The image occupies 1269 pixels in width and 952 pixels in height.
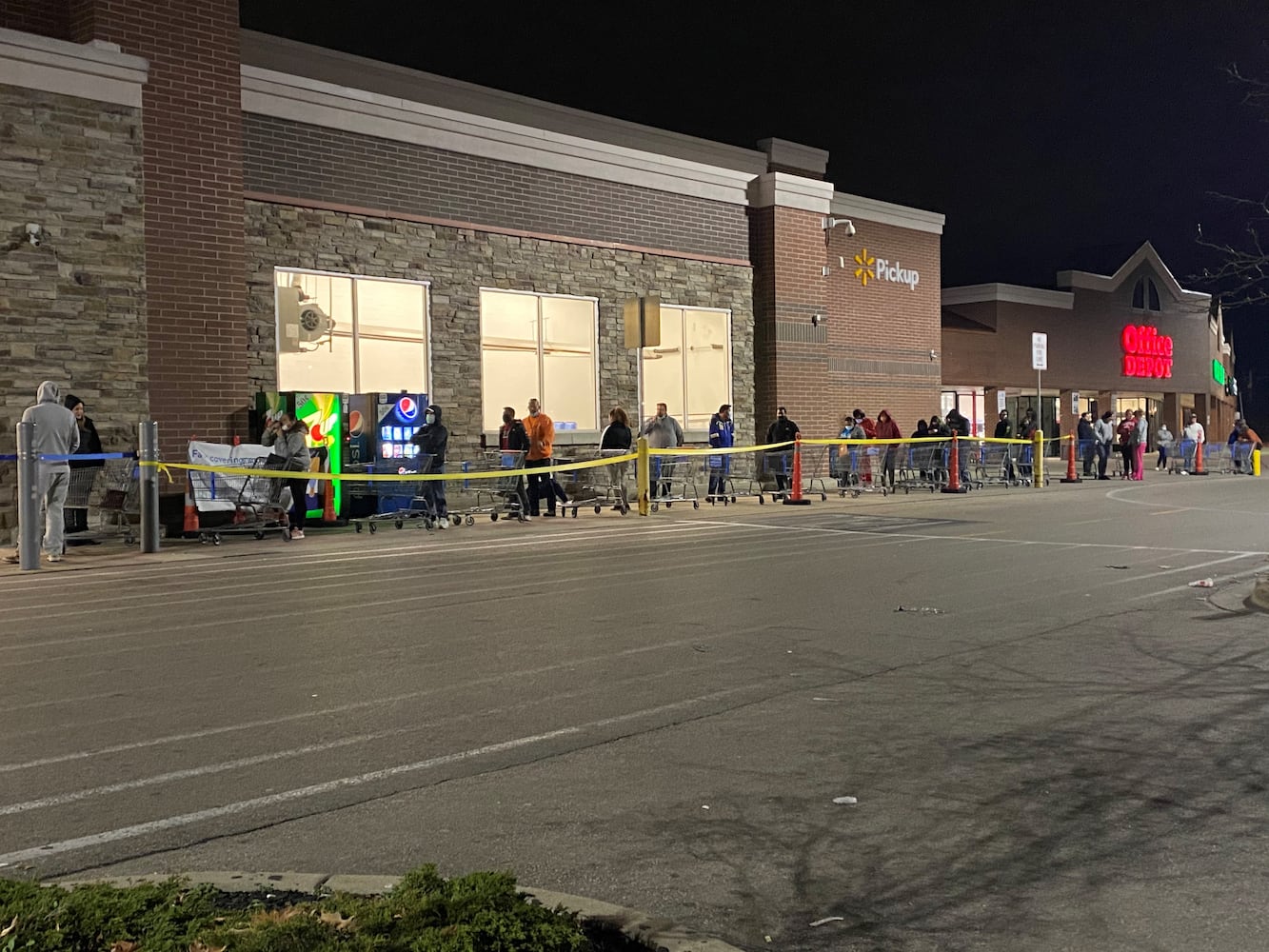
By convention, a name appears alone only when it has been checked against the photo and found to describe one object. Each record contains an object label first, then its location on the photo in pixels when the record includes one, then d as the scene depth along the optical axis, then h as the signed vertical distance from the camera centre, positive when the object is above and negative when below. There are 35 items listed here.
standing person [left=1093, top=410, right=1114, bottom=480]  33.88 +0.34
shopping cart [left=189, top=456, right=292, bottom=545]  16.86 -0.49
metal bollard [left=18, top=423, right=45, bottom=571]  13.51 -0.39
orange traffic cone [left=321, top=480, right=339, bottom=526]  18.38 -0.68
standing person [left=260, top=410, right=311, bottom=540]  17.05 +0.16
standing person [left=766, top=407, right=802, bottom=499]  25.67 +0.43
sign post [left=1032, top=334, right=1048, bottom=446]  29.38 +2.37
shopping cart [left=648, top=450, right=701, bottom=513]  22.29 -0.39
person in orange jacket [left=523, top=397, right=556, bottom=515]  20.78 +0.20
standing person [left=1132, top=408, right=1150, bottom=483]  32.97 +0.15
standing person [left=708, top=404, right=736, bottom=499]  25.97 +0.56
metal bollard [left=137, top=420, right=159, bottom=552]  14.92 -0.25
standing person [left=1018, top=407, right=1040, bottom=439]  34.72 +0.61
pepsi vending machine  19.28 +0.44
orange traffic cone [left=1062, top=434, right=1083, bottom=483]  32.03 -0.39
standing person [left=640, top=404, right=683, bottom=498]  22.89 +0.43
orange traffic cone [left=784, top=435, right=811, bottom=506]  23.92 -0.57
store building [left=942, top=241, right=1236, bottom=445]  45.66 +4.39
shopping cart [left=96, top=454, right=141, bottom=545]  16.44 -0.38
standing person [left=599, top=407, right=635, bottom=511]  22.28 +0.39
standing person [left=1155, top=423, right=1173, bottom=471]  39.88 +0.27
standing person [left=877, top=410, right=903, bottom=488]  30.68 +0.66
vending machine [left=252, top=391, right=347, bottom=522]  18.97 +0.63
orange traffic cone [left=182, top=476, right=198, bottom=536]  16.88 -0.70
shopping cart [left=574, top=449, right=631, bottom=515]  21.73 -0.52
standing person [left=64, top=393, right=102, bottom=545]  16.41 +0.27
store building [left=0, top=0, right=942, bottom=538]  17.61 +3.96
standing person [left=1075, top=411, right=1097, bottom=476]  34.06 +0.37
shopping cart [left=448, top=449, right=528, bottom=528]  20.05 -0.52
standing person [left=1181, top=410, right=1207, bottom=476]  37.44 +0.48
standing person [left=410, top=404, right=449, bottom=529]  18.81 +0.19
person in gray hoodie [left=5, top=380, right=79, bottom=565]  14.62 +0.20
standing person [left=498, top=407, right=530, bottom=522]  20.83 +0.38
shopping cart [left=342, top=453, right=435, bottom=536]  18.75 -0.53
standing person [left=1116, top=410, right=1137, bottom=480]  33.34 +0.17
